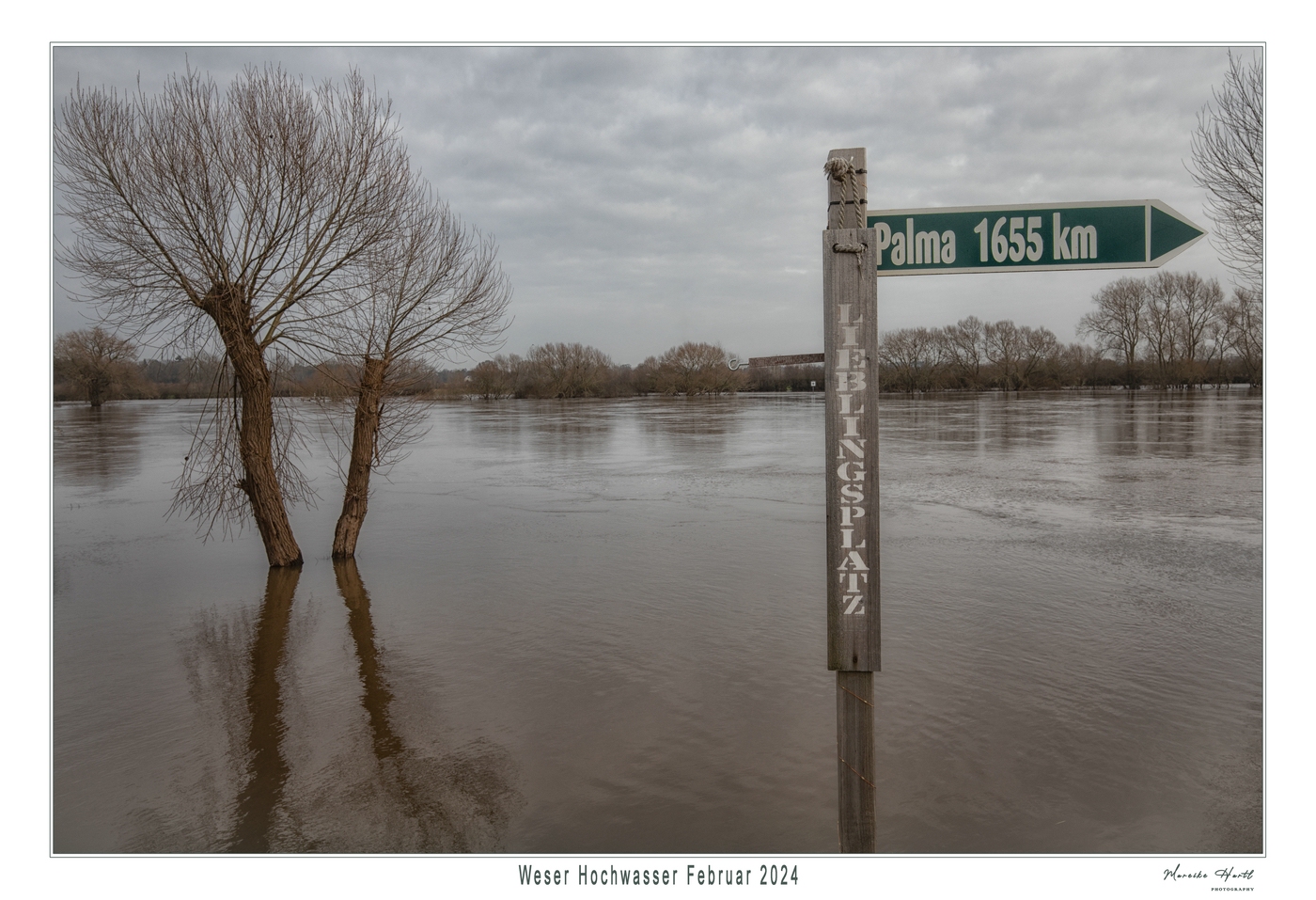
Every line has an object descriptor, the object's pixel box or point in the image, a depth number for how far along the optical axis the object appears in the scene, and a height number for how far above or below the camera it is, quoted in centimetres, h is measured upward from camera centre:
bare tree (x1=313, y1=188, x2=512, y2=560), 1245 +157
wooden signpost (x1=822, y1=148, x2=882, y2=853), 297 -2
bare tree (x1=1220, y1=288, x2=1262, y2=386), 4739 +558
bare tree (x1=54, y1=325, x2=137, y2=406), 5344 +512
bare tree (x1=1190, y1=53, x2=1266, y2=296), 1163 +384
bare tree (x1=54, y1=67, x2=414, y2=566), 1024 +296
